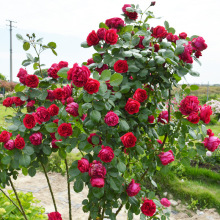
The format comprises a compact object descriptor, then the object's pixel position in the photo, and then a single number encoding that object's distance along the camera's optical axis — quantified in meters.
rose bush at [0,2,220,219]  1.30
